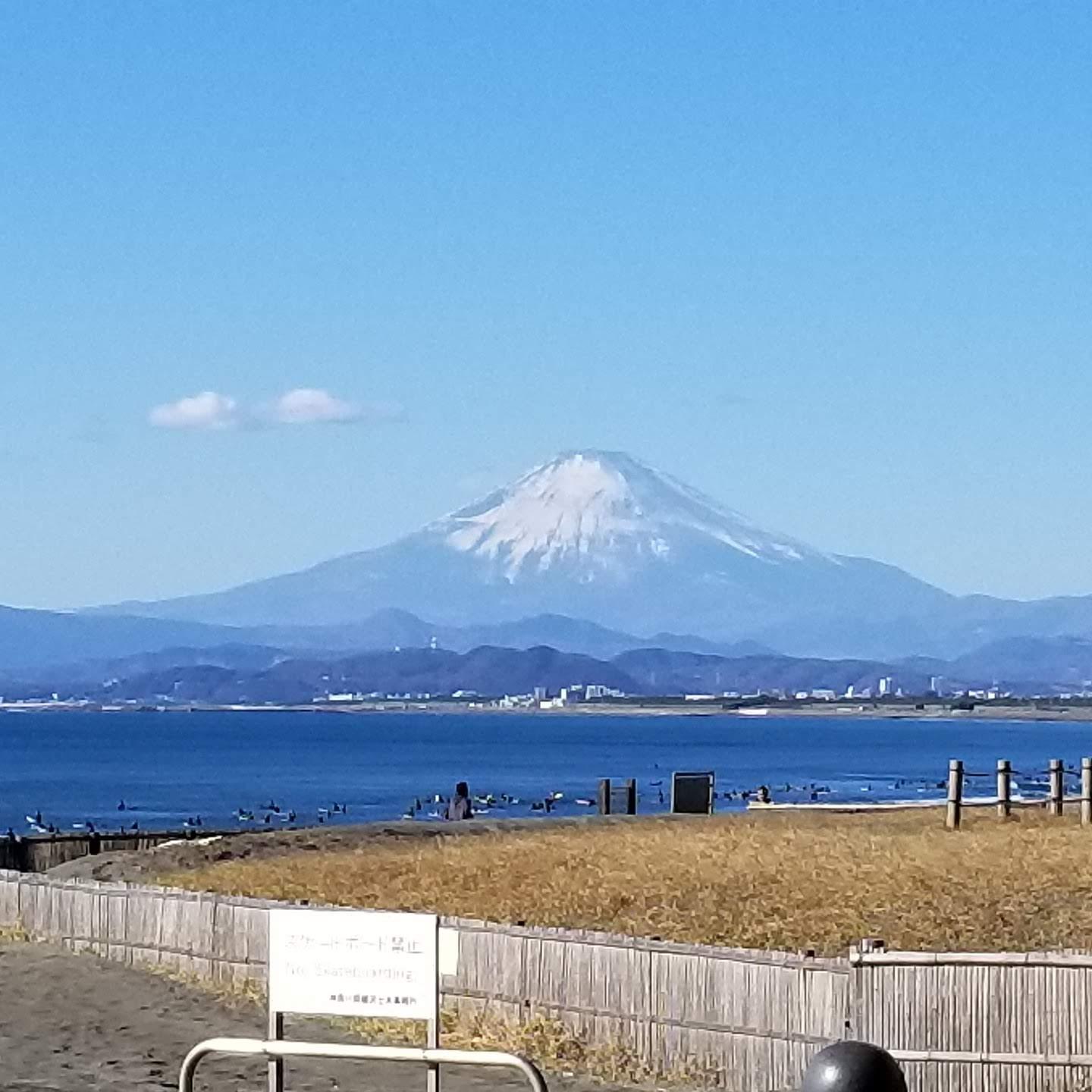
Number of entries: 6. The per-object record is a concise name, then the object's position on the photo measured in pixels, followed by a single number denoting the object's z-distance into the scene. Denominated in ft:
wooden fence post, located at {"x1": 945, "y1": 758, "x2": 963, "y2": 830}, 122.01
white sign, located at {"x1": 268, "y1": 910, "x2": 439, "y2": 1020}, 42.22
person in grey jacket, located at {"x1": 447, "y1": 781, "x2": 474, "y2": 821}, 155.84
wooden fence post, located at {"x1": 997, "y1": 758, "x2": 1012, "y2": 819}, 127.54
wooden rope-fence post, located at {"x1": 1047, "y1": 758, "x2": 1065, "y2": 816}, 128.88
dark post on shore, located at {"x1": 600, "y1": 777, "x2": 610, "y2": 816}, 158.40
